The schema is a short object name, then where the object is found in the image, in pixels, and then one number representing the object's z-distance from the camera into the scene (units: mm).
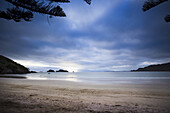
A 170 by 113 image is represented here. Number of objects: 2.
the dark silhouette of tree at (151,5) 5020
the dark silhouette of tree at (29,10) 4348
